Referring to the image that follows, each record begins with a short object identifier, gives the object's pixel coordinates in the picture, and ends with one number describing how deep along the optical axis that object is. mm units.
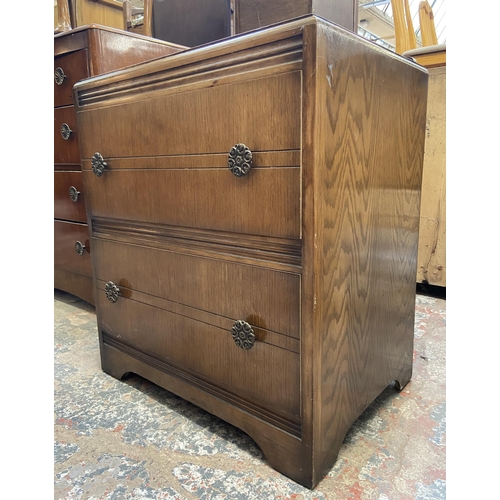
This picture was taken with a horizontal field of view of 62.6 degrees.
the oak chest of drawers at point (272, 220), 681
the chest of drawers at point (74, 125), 1369
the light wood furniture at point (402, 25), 2248
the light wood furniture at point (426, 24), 2525
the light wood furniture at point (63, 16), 1853
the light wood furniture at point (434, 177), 1652
